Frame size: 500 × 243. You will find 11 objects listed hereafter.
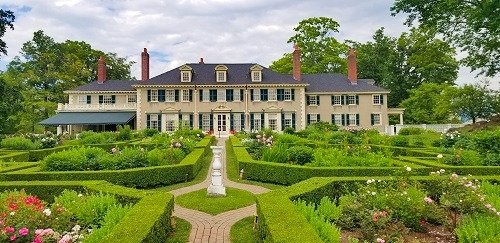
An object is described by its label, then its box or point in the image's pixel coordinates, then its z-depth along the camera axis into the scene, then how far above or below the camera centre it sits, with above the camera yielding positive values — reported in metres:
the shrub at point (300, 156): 13.99 -1.12
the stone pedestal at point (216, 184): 10.45 -1.56
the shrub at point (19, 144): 23.02 -0.97
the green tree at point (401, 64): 48.03 +7.40
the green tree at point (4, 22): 29.20 +7.85
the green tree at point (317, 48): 52.38 +10.17
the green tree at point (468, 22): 22.38 +6.41
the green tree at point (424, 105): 41.59 +2.00
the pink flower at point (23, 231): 4.84 -1.27
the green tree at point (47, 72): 44.91 +7.17
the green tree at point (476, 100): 33.97 +1.91
